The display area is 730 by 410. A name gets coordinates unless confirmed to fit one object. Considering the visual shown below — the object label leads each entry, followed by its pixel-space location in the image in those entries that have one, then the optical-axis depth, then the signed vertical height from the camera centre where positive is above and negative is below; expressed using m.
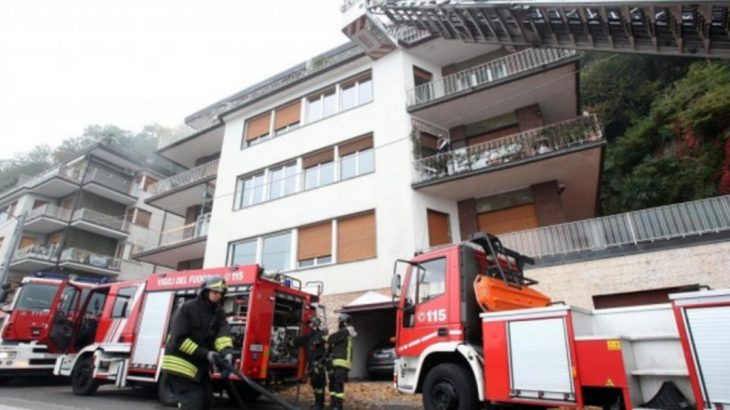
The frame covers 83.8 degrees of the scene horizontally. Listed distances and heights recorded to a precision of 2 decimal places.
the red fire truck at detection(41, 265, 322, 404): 7.42 +0.41
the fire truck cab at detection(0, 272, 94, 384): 10.01 +0.45
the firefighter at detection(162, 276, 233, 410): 3.98 +0.05
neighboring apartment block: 27.77 +8.92
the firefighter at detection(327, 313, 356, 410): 7.16 -0.08
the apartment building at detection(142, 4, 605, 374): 13.15 +6.50
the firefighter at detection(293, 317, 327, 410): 7.18 -0.04
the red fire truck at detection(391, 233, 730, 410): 3.58 +0.18
